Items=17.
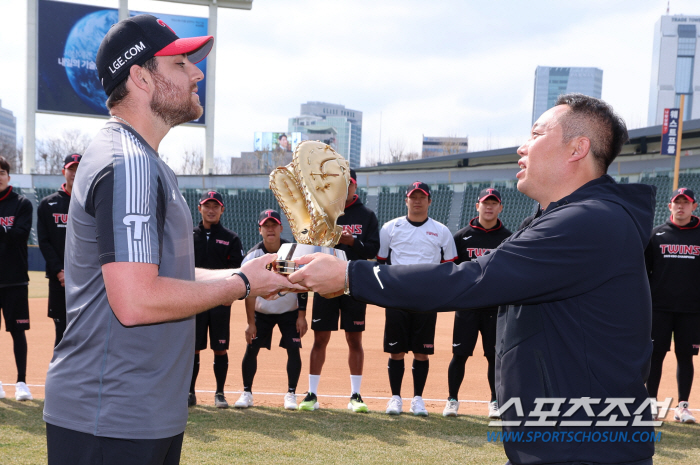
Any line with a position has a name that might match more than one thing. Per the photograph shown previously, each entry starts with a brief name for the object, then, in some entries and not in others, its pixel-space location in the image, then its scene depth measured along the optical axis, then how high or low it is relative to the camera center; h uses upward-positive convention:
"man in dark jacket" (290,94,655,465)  1.89 -0.40
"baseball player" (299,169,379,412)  6.52 -1.51
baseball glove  2.76 -0.03
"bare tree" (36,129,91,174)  49.06 +1.44
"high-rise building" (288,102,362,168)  86.16 +10.54
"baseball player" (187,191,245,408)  6.56 -0.92
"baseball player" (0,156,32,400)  6.43 -1.11
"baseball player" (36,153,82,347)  6.46 -0.74
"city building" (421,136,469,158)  60.01 +5.06
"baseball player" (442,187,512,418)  6.45 -1.40
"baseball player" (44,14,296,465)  1.74 -0.34
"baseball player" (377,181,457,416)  6.46 -0.82
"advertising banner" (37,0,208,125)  23.56 +4.76
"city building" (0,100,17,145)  84.19 +7.01
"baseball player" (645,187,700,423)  6.33 -0.98
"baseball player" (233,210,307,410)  6.50 -1.61
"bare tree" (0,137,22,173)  54.38 +1.55
